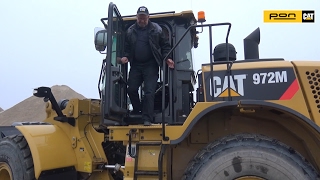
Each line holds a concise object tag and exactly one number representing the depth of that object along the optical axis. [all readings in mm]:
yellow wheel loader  3340
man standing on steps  4375
